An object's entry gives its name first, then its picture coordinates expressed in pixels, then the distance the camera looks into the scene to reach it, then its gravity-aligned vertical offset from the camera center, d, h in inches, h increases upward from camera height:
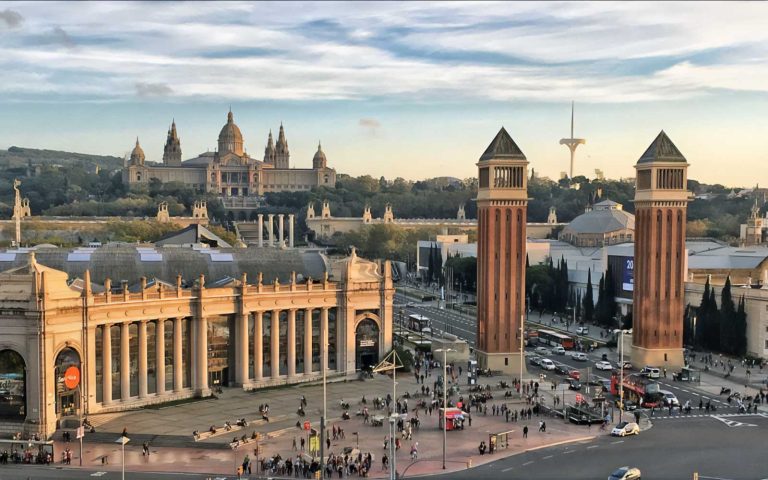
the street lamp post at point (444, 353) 2211.1 -538.5
